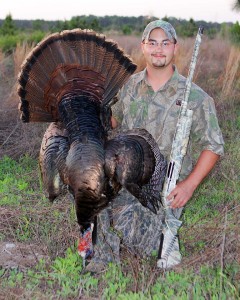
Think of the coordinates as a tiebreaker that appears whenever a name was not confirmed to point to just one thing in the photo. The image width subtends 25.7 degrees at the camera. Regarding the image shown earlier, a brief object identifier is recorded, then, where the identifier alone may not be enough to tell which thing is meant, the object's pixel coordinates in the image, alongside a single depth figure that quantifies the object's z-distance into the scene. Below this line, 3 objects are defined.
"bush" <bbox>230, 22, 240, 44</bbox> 11.91
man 3.60
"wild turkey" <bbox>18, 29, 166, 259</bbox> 2.82
